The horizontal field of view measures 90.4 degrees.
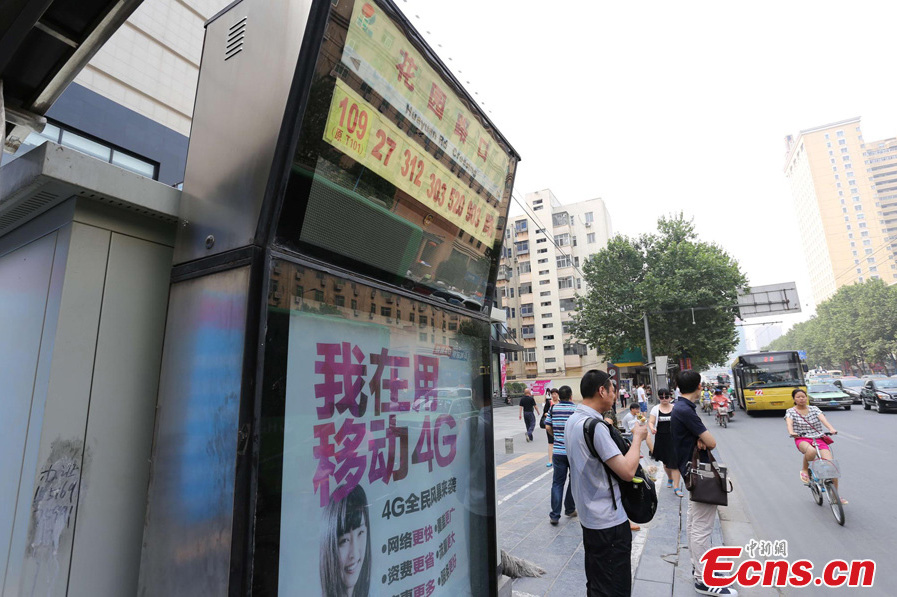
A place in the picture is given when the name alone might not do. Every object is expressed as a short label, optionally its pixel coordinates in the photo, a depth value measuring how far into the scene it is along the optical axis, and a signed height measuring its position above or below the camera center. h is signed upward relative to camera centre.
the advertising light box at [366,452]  1.92 -0.34
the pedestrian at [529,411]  14.42 -0.92
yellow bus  18.30 -0.12
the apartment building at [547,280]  48.88 +11.65
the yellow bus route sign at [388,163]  2.11 +1.31
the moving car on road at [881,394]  18.02 -0.90
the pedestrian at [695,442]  4.07 -0.60
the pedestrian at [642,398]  14.60 -0.63
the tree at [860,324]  53.72 +6.21
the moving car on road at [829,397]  20.43 -1.08
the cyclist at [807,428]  6.07 -0.73
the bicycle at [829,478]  5.81 -1.35
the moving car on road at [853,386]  25.12 -0.76
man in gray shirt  2.85 -0.82
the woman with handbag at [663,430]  6.58 -0.75
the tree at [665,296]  30.14 +5.73
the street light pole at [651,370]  27.76 +0.52
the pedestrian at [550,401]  7.34 -0.51
